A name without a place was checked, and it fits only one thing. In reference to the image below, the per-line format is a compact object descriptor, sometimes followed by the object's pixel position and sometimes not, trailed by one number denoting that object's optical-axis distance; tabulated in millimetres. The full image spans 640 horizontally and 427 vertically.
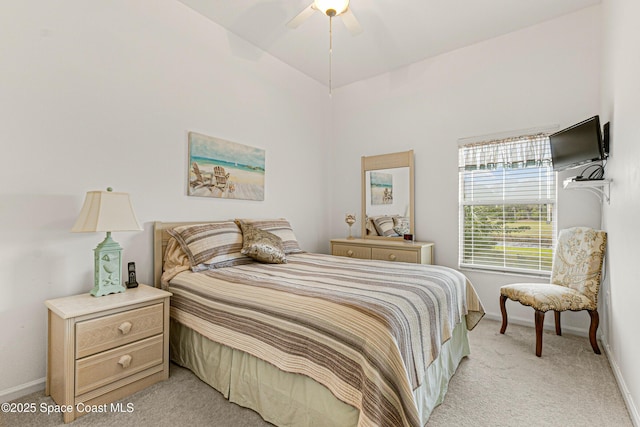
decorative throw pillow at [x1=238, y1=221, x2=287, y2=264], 2688
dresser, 3428
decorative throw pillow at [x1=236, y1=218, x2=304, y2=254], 3137
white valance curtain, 3094
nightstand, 1704
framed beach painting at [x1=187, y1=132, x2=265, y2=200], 2904
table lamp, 1938
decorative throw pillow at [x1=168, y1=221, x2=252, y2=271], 2475
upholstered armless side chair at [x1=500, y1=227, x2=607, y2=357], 2424
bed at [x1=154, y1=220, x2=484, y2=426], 1322
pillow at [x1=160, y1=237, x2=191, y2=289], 2414
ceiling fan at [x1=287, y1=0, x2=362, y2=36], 2312
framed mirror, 3885
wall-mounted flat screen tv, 2340
